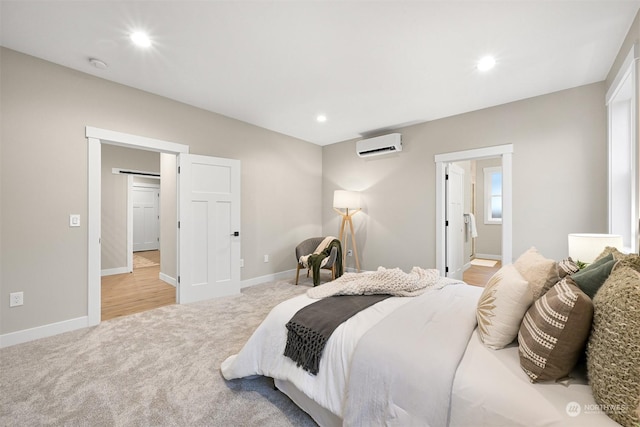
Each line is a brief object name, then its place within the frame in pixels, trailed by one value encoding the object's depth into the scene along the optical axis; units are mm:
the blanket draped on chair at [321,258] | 4105
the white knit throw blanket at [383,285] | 1972
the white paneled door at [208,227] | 3506
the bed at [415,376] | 936
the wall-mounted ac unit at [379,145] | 4332
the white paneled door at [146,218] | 7718
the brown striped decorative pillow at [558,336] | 952
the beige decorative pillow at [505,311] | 1227
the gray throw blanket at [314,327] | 1448
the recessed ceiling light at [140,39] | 2199
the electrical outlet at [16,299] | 2428
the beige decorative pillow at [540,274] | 1334
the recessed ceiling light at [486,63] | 2498
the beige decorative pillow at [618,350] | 784
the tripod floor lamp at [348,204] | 4656
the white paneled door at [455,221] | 4082
